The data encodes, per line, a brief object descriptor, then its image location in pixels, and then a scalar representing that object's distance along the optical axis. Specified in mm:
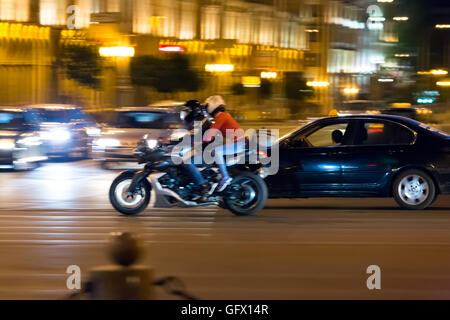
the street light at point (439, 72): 84025
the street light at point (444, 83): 87300
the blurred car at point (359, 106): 46281
